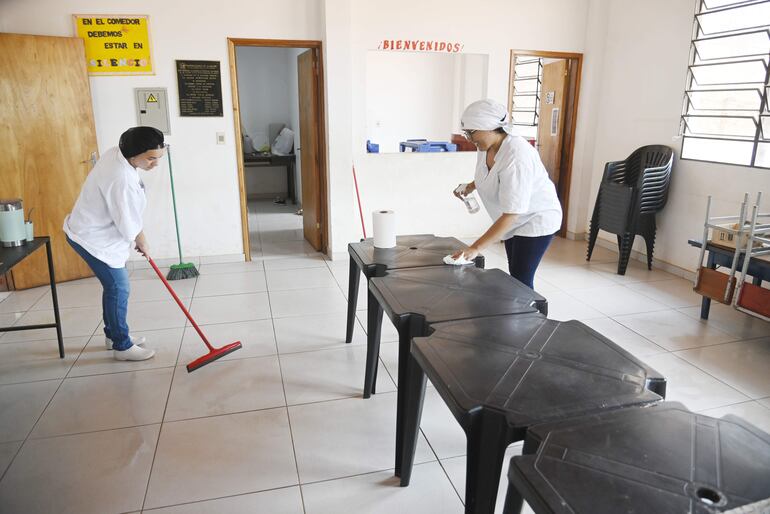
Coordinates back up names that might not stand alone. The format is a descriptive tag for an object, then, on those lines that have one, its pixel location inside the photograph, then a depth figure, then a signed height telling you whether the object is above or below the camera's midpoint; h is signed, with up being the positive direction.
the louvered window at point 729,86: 3.91 +0.31
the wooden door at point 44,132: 4.02 -0.08
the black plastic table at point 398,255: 2.41 -0.65
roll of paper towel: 2.59 -0.53
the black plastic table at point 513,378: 1.24 -0.67
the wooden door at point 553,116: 5.83 +0.09
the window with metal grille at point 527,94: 6.48 +0.38
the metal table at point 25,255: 2.49 -0.66
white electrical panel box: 4.54 +0.14
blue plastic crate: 5.55 -0.25
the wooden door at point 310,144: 5.09 -0.22
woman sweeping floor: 2.62 -0.49
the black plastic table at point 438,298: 1.83 -0.66
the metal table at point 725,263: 3.20 -0.91
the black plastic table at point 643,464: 0.94 -0.67
